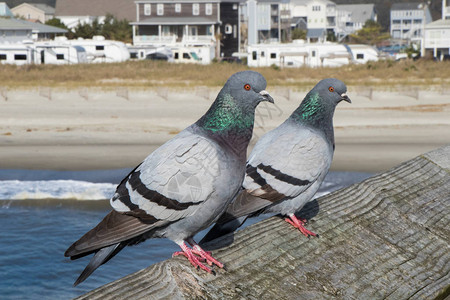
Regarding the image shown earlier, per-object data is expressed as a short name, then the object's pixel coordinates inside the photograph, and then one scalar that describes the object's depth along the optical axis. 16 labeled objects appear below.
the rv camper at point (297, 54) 57.62
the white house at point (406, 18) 143.00
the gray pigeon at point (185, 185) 3.05
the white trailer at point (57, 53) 53.22
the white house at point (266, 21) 89.75
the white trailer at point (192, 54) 58.67
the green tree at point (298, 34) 97.31
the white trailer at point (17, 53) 52.81
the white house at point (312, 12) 118.25
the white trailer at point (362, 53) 58.06
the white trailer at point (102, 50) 56.44
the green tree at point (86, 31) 76.31
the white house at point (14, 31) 59.92
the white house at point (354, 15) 138.00
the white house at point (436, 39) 72.56
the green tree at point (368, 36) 107.62
